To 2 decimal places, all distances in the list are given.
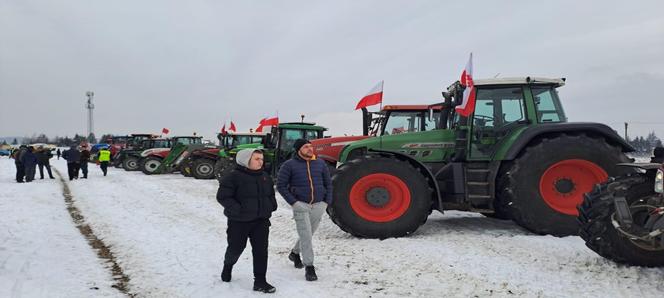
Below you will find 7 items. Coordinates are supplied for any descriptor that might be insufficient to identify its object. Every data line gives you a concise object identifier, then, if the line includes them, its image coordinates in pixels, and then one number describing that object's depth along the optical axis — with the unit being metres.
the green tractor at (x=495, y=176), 6.18
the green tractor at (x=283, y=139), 13.05
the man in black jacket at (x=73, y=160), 16.91
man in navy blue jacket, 4.47
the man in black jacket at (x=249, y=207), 4.04
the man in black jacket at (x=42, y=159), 17.20
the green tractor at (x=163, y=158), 19.56
